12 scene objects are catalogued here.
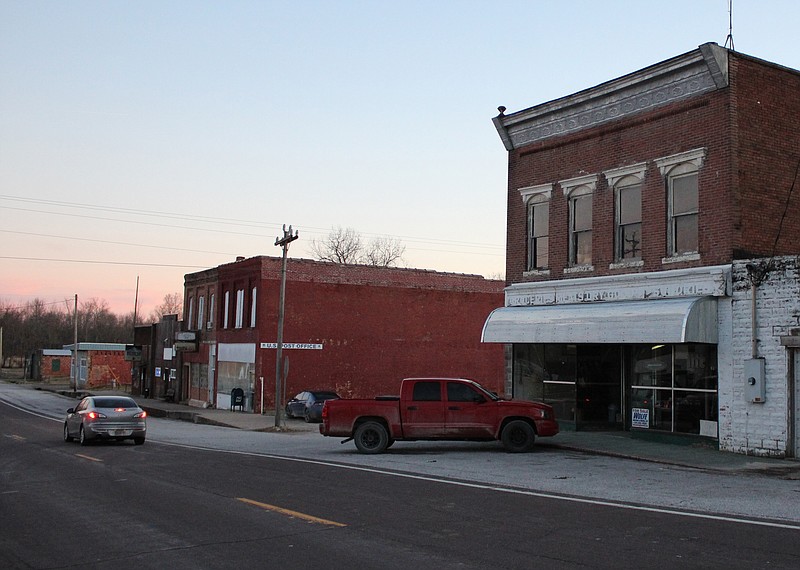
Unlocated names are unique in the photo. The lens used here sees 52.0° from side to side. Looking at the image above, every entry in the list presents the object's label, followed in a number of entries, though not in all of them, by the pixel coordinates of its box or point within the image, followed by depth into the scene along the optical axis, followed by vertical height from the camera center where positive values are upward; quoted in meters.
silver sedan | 23.09 -1.89
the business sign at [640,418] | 21.75 -1.18
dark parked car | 35.16 -1.89
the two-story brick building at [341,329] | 41.59 +1.81
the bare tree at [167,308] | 172.75 +9.99
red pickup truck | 19.58 -1.22
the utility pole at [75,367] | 65.50 -1.22
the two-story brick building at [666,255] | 19.12 +3.15
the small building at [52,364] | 95.06 -1.55
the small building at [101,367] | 79.25 -1.35
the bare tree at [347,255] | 83.62 +11.00
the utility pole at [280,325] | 30.94 +1.33
